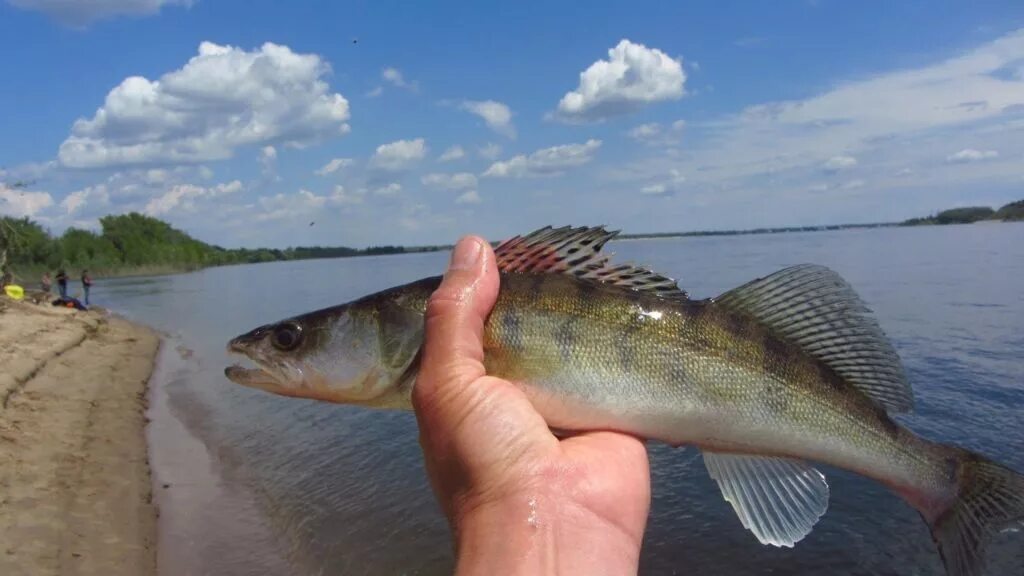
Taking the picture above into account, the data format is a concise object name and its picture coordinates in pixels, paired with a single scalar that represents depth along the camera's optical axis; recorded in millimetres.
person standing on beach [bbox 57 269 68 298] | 46019
